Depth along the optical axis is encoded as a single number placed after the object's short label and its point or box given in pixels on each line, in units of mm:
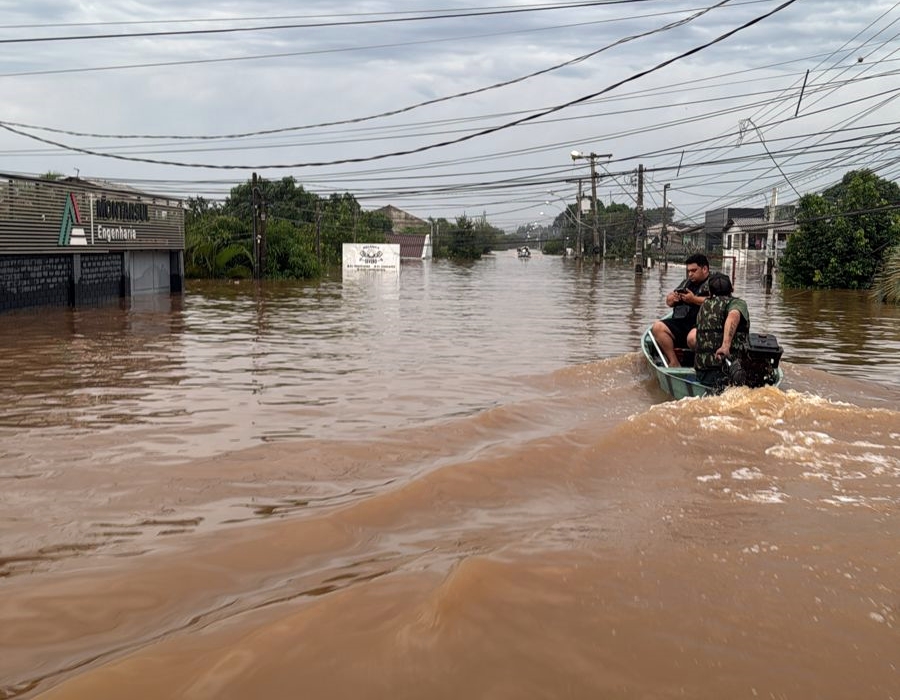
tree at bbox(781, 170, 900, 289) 35906
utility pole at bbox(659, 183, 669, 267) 53522
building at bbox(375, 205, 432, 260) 90062
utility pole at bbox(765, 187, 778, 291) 36494
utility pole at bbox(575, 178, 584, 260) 67606
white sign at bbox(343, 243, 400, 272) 56344
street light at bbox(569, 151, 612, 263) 54344
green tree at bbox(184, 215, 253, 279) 43750
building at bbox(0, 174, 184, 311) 22750
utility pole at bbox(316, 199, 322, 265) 57359
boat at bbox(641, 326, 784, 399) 9016
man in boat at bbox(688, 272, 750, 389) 9430
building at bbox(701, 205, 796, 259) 61812
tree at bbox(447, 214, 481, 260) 99688
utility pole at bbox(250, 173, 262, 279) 42594
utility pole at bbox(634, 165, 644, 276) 50228
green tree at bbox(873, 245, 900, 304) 28016
